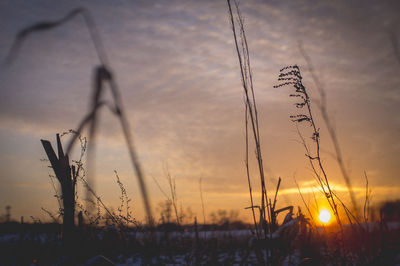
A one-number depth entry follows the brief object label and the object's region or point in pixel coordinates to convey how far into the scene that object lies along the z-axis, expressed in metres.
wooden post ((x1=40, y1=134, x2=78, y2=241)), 1.85
